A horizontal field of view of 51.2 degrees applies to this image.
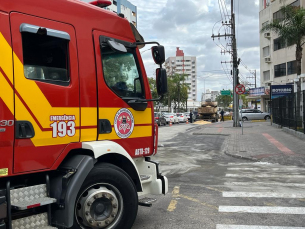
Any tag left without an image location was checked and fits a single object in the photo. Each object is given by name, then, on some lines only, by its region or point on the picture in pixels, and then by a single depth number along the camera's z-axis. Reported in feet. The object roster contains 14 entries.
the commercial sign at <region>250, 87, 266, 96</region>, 152.66
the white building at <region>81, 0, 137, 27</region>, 203.58
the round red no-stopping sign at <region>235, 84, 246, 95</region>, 64.54
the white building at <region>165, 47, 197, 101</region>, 550.36
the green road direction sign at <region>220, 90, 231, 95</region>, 152.02
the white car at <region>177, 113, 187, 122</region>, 140.70
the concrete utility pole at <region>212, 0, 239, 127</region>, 93.04
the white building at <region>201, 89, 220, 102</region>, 472.93
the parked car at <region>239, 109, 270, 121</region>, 135.69
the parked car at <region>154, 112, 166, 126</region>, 114.32
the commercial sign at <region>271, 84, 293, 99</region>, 90.74
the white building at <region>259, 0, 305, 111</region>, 129.70
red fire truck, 10.35
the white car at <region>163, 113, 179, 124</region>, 129.81
